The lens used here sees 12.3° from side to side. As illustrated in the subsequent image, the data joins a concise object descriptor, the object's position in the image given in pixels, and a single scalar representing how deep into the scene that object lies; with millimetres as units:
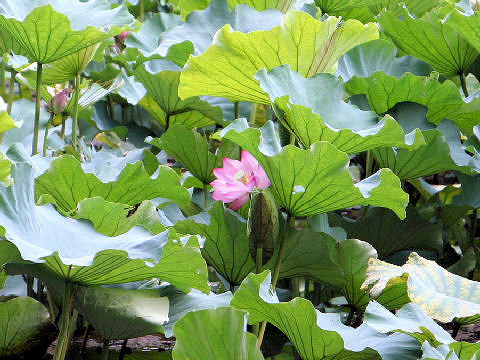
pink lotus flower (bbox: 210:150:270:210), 5825
